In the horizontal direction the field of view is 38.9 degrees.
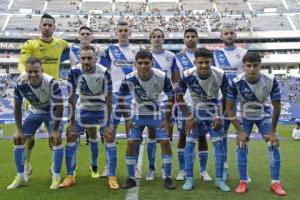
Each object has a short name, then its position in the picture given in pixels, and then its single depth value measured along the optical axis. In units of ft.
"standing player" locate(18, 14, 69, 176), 23.39
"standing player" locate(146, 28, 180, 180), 24.51
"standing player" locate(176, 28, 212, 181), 22.23
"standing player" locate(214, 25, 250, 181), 24.41
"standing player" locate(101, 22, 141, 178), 25.86
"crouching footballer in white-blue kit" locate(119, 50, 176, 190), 20.70
